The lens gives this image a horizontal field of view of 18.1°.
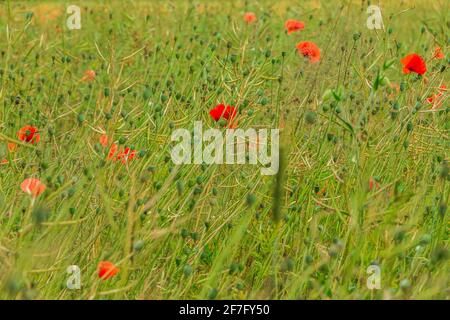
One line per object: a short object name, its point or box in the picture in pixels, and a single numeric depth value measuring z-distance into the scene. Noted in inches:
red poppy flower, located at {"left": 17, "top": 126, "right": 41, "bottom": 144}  148.9
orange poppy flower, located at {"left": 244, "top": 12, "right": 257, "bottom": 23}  232.3
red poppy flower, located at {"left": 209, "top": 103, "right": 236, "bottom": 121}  143.9
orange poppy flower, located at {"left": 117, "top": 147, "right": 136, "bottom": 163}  136.5
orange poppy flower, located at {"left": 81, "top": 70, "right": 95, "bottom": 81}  188.1
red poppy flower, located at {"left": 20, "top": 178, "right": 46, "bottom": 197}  112.3
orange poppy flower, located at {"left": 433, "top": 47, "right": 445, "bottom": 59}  170.3
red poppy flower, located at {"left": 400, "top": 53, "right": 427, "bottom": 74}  156.7
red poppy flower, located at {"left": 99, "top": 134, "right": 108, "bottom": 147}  143.5
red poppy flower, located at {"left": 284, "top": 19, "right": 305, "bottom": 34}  210.8
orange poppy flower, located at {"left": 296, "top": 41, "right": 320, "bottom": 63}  187.3
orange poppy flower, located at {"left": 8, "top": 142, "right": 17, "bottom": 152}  164.3
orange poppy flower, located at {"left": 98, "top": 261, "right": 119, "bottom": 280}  103.8
